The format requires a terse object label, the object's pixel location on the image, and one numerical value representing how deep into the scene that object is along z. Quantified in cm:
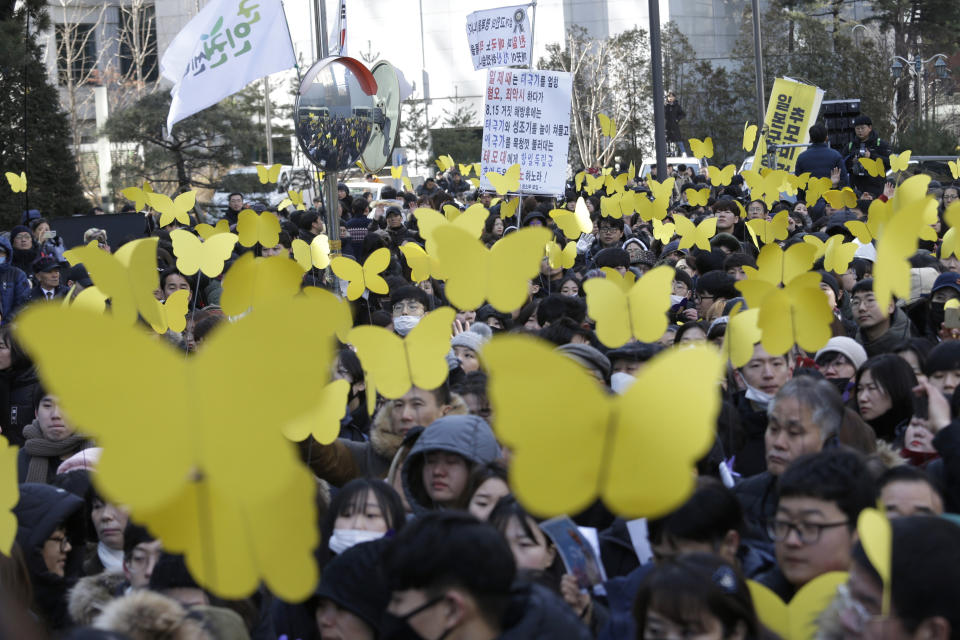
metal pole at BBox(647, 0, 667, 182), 1257
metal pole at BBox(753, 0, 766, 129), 2242
